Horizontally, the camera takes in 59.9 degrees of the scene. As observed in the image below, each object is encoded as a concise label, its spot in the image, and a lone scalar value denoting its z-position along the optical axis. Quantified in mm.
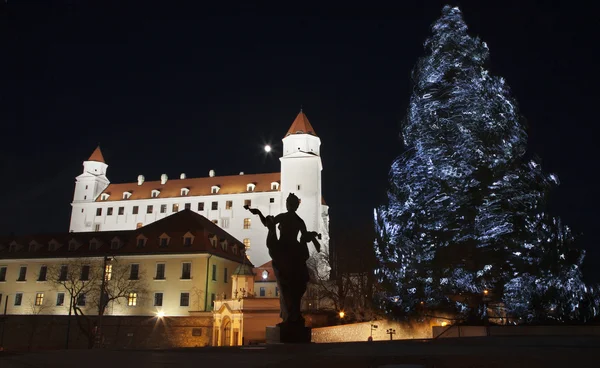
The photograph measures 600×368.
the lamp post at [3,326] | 45109
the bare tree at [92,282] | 47553
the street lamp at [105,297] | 32131
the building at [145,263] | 48188
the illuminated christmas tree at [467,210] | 20719
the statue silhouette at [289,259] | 12719
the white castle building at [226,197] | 77750
